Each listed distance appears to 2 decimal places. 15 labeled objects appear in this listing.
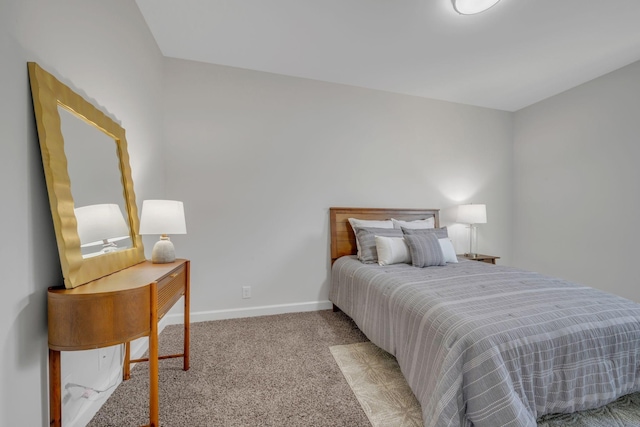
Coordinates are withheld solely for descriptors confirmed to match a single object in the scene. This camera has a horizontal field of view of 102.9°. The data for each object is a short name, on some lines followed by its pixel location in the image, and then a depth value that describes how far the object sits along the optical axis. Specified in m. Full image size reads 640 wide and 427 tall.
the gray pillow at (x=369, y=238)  2.58
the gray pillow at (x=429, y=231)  2.65
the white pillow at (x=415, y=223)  2.90
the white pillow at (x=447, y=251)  2.56
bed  1.10
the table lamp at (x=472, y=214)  3.18
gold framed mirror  1.02
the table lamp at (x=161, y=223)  1.68
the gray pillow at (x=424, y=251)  2.38
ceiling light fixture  1.81
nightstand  3.24
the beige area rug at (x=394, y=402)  1.32
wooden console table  0.98
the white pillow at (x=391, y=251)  2.45
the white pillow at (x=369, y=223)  2.84
